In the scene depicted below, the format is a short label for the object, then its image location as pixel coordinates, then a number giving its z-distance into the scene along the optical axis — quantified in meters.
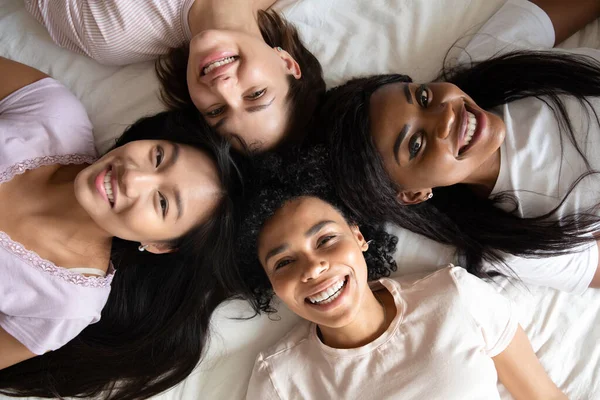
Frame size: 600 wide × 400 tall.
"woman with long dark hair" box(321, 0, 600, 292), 1.29
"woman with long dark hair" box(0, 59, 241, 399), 1.24
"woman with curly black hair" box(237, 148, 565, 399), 1.25
